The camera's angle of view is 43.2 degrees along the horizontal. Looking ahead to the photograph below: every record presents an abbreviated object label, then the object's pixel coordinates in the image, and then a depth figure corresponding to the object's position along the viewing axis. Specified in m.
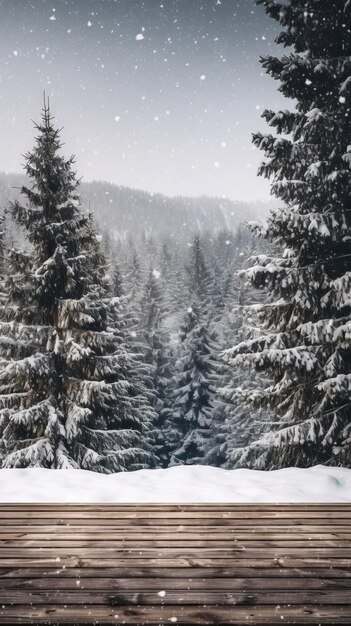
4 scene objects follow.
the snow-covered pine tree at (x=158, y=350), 32.22
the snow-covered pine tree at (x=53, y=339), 12.83
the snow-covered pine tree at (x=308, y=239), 8.74
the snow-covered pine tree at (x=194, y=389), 31.12
